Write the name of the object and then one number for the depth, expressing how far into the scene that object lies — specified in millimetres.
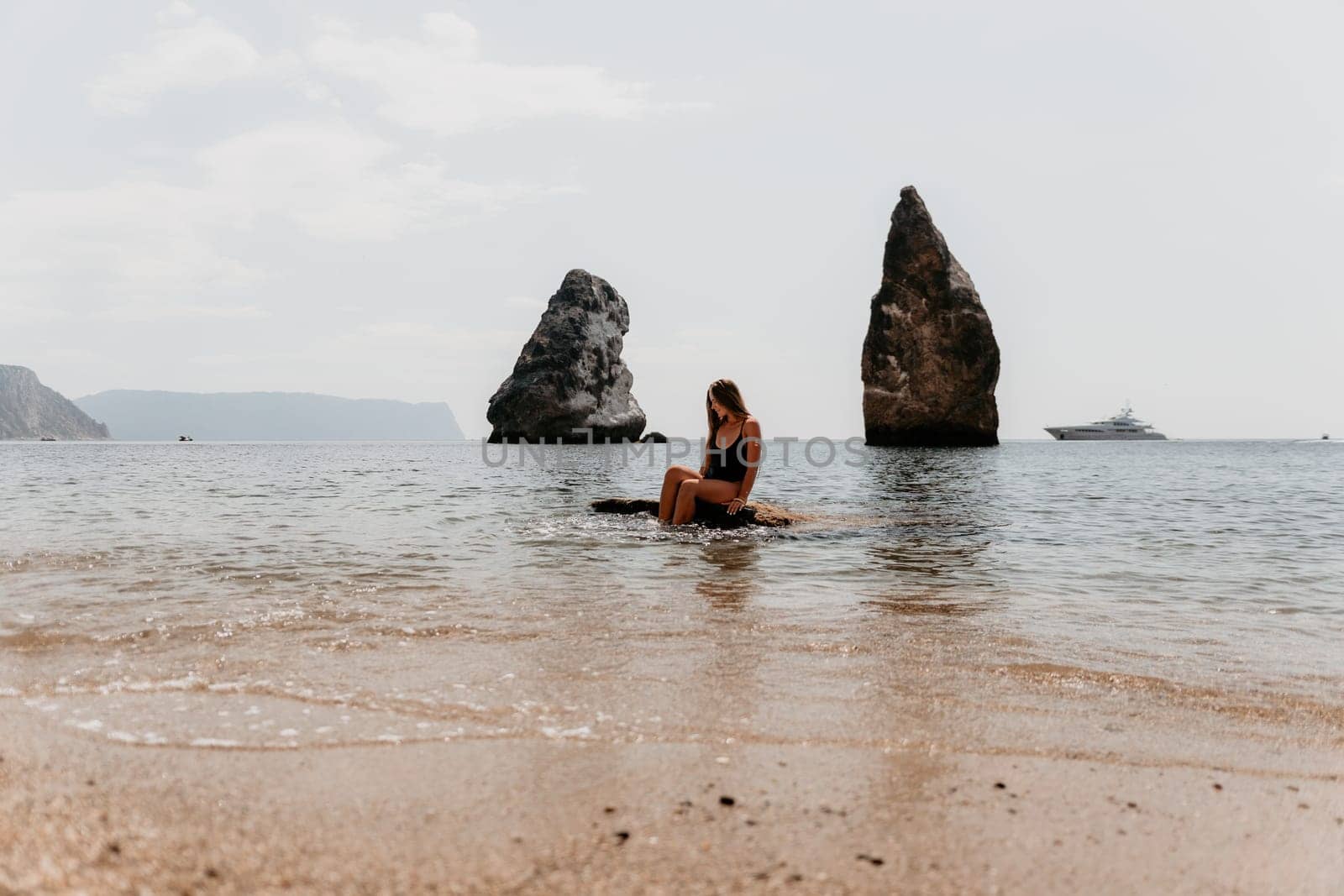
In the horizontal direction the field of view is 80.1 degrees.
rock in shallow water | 11070
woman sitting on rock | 10727
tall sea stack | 69125
